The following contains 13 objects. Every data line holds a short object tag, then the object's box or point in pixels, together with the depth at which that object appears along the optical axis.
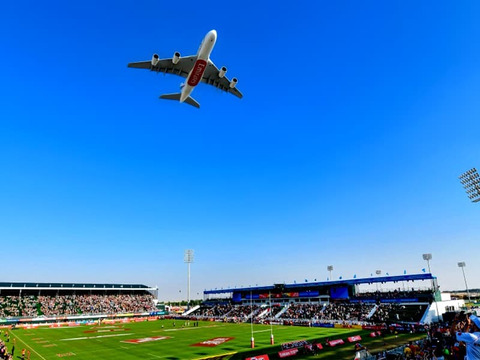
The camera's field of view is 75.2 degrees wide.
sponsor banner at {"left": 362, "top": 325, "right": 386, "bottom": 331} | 46.81
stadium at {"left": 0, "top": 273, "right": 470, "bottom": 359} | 36.03
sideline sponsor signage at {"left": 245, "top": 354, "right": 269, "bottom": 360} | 27.25
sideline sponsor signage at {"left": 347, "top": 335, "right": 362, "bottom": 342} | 37.94
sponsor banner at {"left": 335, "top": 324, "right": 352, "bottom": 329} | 53.08
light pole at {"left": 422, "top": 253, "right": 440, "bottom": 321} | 54.25
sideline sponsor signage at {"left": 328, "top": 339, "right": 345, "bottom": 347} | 35.20
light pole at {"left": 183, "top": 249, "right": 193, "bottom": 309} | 89.62
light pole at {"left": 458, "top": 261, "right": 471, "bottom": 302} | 73.32
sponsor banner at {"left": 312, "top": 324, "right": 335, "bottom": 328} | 56.00
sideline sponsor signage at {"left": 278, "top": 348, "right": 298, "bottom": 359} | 29.84
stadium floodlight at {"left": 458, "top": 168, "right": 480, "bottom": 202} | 35.50
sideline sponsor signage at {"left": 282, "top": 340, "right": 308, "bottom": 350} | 32.25
